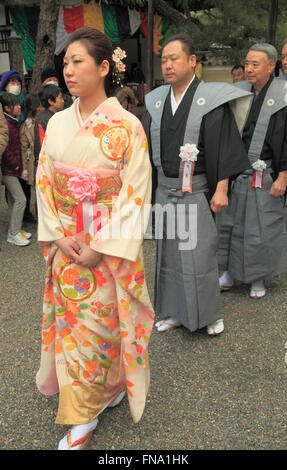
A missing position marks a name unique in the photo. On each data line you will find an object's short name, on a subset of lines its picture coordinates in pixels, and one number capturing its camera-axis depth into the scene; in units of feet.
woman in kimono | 6.32
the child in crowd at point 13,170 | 16.38
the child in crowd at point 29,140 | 17.33
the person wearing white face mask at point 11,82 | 21.11
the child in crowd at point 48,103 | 15.65
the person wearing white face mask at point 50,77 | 20.48
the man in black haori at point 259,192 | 11.12
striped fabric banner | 35.96
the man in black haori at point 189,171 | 9.04
